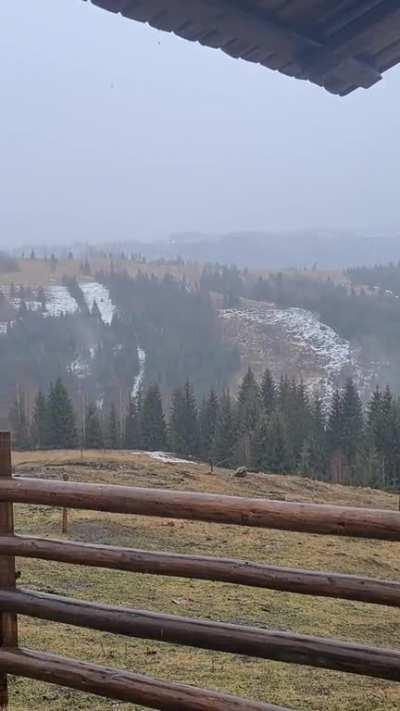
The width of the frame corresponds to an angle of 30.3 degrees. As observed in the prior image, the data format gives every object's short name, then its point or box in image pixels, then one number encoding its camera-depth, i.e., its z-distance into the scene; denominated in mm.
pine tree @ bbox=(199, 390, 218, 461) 68062
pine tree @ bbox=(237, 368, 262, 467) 58875
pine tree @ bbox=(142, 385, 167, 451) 68188
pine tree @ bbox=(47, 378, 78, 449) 63438
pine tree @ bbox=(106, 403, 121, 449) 68438
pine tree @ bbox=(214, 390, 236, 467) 62959
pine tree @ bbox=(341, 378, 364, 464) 64725
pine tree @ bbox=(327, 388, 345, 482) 64444
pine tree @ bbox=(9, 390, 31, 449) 65312
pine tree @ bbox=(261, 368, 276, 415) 73475
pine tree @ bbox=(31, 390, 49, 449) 64062
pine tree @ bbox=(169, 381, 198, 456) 67875
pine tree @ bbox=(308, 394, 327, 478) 61906
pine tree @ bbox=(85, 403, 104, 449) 64062
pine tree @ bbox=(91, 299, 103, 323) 179250
